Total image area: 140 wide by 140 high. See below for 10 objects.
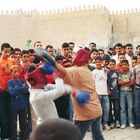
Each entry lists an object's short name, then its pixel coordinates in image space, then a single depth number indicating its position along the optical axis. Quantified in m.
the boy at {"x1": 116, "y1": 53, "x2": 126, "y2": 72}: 7.51
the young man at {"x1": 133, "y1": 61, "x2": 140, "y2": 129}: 7.37
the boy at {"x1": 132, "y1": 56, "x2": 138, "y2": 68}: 7.78
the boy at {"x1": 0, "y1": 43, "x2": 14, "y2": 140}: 6.30
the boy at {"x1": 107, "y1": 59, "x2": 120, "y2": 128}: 7.43
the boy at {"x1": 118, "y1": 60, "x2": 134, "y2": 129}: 7.41
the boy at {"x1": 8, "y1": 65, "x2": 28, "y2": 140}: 6.10
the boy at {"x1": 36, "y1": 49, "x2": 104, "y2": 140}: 4.38
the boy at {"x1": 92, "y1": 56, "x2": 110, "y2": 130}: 7.21
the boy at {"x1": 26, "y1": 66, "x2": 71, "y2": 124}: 3.93
